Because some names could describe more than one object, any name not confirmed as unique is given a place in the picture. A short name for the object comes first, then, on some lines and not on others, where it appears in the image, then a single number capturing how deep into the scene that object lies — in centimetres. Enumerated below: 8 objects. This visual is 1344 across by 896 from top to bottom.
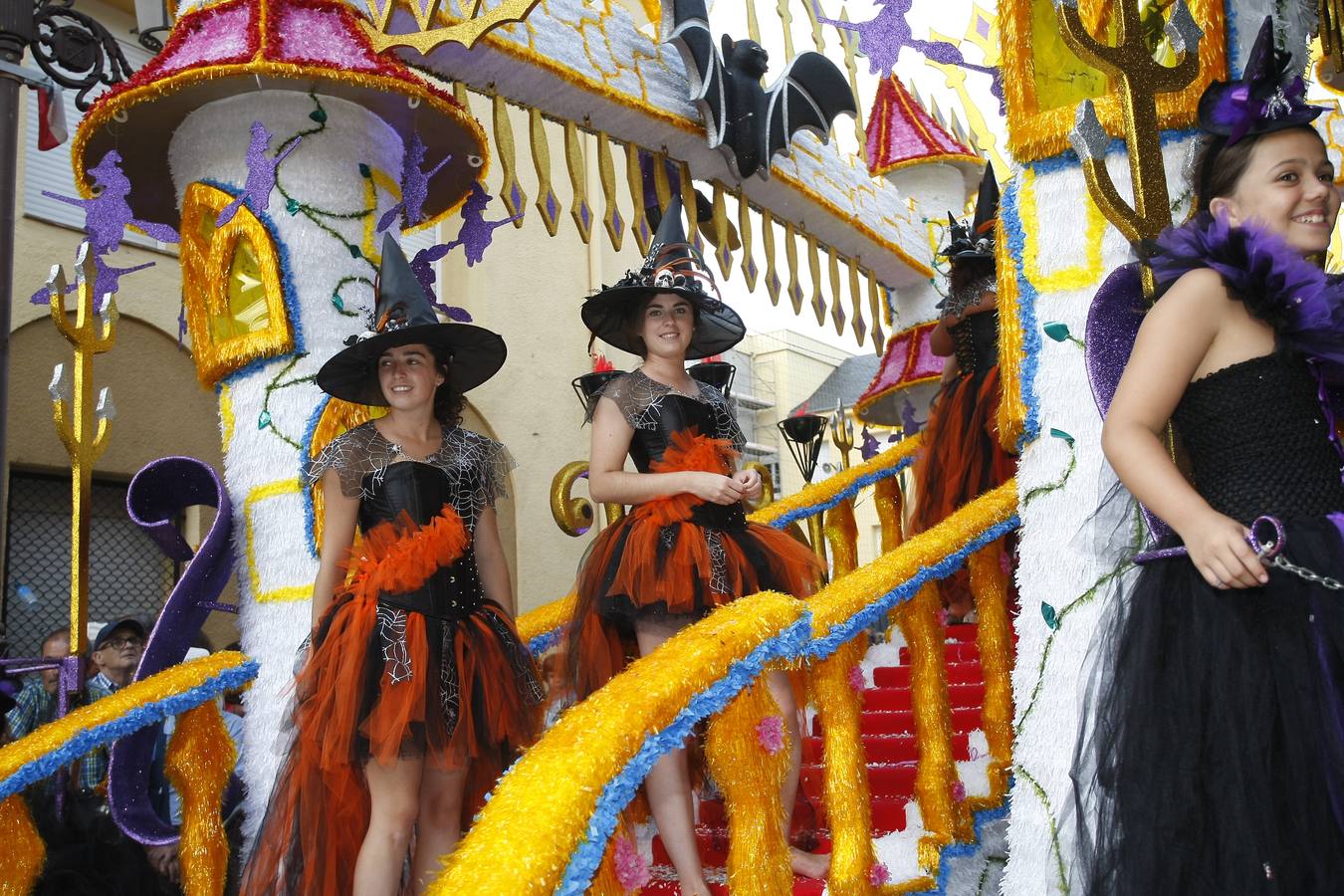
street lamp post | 425
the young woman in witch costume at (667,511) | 285
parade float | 226
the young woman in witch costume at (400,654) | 256
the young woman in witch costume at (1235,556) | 164
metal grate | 714
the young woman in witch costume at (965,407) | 435
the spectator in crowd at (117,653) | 520
